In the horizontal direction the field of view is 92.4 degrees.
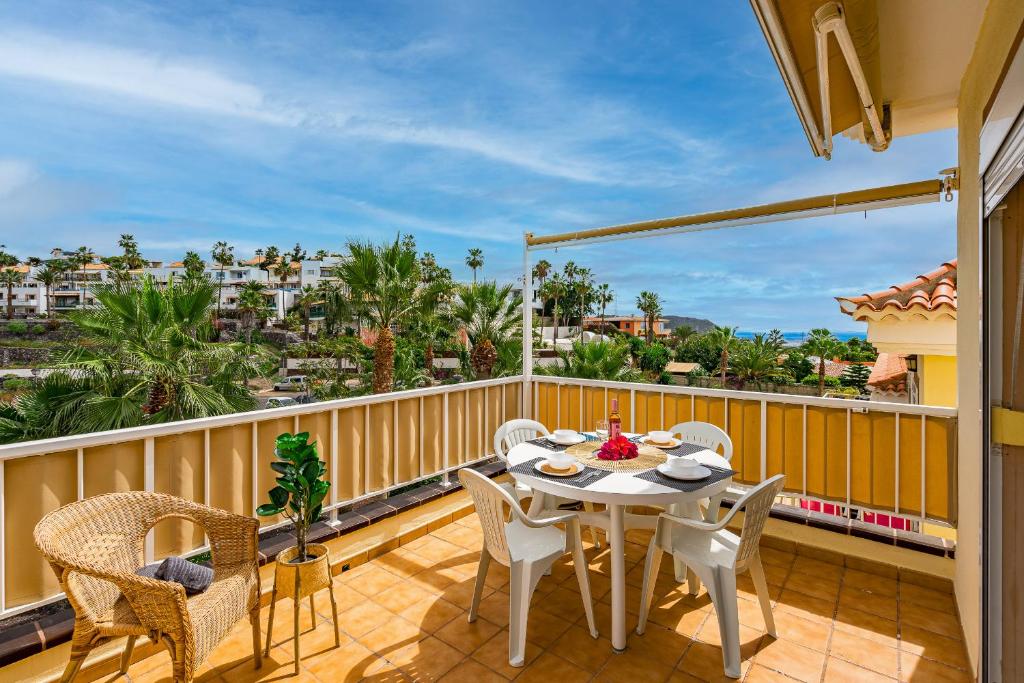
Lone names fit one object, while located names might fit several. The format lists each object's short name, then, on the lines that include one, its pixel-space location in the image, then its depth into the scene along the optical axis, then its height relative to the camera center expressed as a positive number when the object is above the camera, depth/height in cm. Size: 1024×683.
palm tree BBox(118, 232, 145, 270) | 3365 +675
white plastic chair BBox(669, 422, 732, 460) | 321 -64
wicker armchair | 159 -84
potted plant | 210 -72
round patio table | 221 -71
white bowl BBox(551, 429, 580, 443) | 305 -60
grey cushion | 192 -92
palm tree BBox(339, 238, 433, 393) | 995 +121
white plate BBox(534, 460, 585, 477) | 243 -64
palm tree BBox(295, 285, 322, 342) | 2666 +237
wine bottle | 282 -49
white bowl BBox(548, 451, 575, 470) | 248 -62
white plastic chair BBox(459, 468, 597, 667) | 216 -97
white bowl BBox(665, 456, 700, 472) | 240 -61
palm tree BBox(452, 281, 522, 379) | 1279 +67
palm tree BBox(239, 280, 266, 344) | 2905 +224
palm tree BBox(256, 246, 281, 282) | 4082 +747
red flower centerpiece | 271 -60
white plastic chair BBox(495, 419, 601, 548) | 334 -67
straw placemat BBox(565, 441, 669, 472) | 259 -65
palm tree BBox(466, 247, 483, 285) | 4556 +778
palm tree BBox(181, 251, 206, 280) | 3259 +580
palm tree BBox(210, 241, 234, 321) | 4131 +746
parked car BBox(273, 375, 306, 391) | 2234 -223
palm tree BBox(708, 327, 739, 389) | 3438 +3
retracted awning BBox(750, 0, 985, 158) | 151 +110
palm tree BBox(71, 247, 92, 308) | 2980 +532
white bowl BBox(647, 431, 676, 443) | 304 -60
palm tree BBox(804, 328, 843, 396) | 3419 -33
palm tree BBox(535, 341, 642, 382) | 1336 -56
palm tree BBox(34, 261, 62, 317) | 2673 +375
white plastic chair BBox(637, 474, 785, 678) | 210 -97
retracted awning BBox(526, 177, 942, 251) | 265 +84
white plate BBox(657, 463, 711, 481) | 235 -64
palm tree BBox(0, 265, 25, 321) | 2394 +314
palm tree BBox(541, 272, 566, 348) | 4205 +452
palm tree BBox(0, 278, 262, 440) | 751 -43
